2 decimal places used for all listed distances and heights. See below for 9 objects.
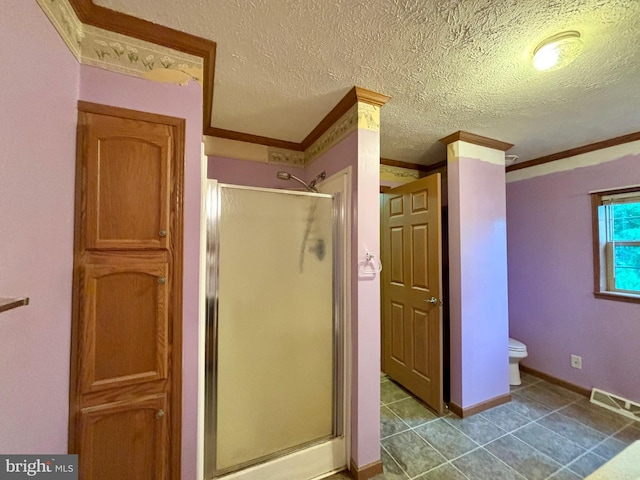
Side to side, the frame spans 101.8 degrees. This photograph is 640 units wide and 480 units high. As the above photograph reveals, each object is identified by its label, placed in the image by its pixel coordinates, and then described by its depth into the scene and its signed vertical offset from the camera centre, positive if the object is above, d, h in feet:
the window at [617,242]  7.29 +0.19
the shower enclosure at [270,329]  4.62 -1.57
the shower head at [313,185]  7.04 +1.86
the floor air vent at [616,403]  6.79 -4.24
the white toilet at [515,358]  8.38 -3.55
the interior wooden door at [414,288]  6.92 -1.19
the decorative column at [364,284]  5.18 -0.73
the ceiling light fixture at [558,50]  3.78 +3.01
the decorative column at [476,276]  7.11 -0.77
